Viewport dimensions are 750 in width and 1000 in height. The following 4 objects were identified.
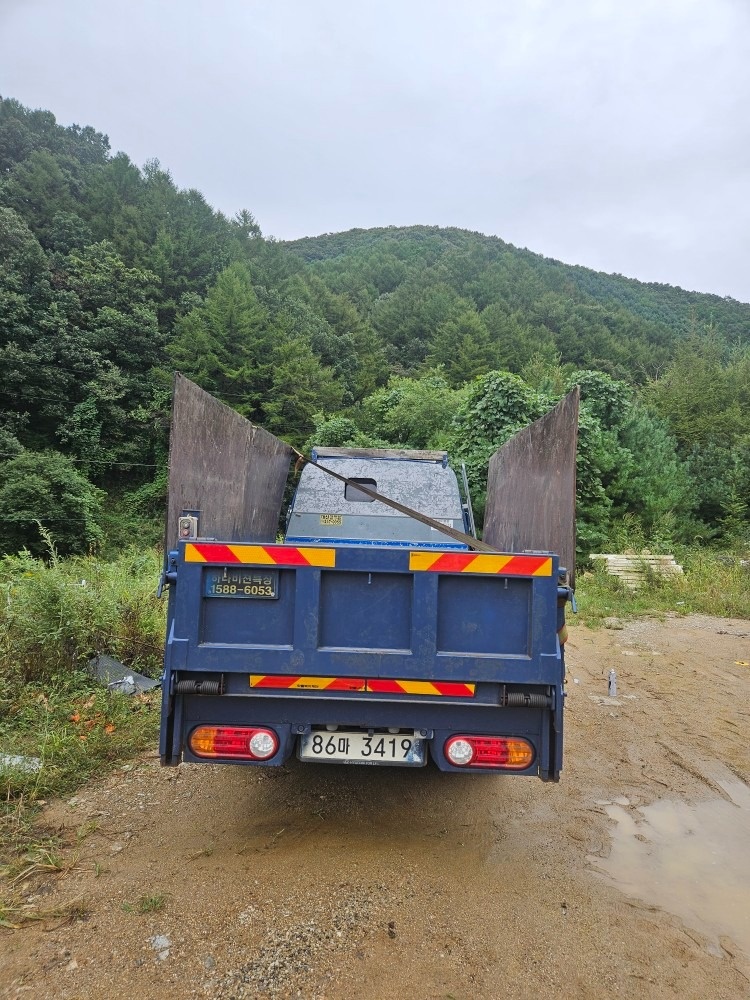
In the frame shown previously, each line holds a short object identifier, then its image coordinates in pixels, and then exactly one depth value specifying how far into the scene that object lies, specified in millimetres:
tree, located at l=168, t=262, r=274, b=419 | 30047
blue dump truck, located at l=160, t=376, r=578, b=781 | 2508
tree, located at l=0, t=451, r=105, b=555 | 20203
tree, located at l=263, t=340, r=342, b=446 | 29062
